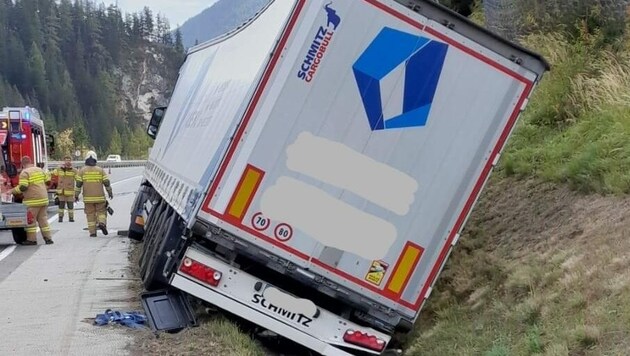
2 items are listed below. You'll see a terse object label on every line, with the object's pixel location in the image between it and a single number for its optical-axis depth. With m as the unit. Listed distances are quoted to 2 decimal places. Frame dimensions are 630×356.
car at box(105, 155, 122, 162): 85.72
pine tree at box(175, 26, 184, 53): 174.88
